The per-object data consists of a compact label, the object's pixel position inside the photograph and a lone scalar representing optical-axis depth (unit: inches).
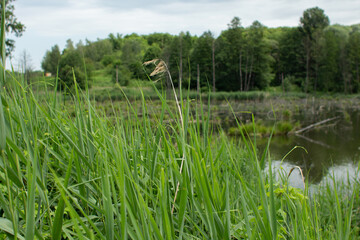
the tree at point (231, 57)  1467.8
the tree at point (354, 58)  1376.7
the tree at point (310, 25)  1562.5
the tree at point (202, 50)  1170.6
